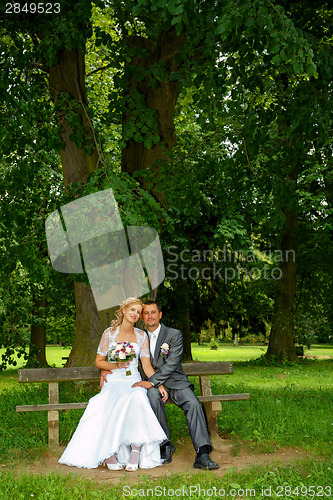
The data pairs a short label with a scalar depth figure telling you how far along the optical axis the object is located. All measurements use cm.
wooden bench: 639
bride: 562
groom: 585
